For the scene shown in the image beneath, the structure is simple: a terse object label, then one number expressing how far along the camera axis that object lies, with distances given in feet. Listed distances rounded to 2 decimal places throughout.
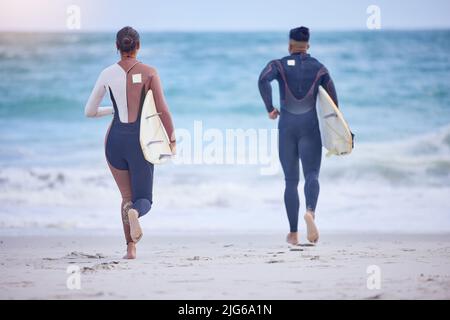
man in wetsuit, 39.24
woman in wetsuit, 36.24
